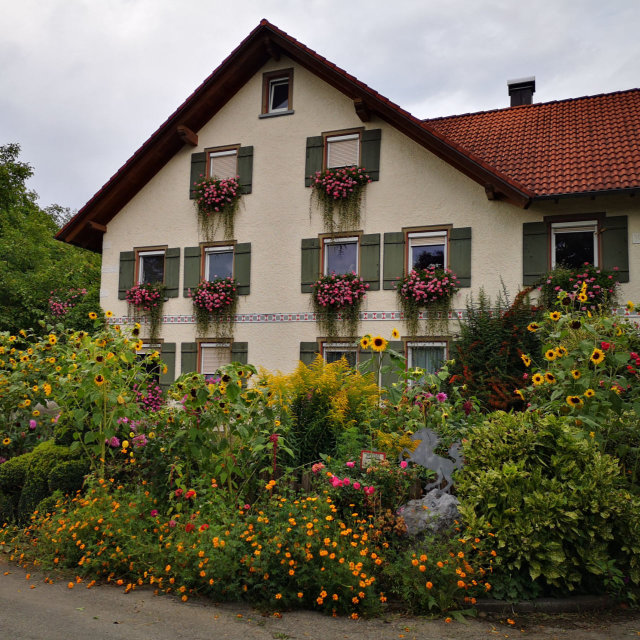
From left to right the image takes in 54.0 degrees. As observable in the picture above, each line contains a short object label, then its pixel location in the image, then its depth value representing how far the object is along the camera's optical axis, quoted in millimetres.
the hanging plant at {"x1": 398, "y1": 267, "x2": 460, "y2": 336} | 11805
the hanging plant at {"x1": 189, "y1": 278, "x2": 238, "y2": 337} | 13555
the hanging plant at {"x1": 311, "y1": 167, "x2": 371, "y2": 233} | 12828
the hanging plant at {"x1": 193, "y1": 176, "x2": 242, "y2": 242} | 13867
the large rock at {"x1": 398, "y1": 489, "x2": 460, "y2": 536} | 4863
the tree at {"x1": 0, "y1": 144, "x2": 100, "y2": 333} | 21172
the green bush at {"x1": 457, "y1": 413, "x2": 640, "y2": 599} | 4438
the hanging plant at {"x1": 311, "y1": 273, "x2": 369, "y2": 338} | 12477
